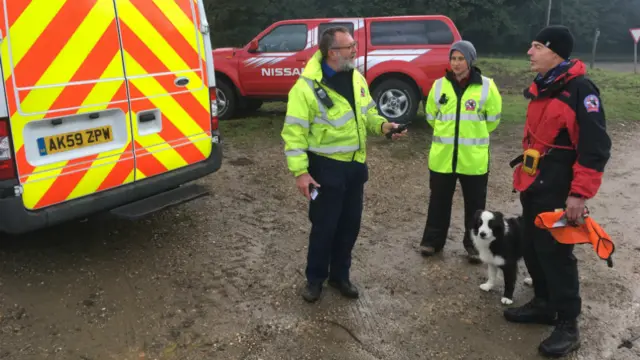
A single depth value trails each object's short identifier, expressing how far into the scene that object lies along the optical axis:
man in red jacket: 2.92
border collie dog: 3.71
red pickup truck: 8.92
